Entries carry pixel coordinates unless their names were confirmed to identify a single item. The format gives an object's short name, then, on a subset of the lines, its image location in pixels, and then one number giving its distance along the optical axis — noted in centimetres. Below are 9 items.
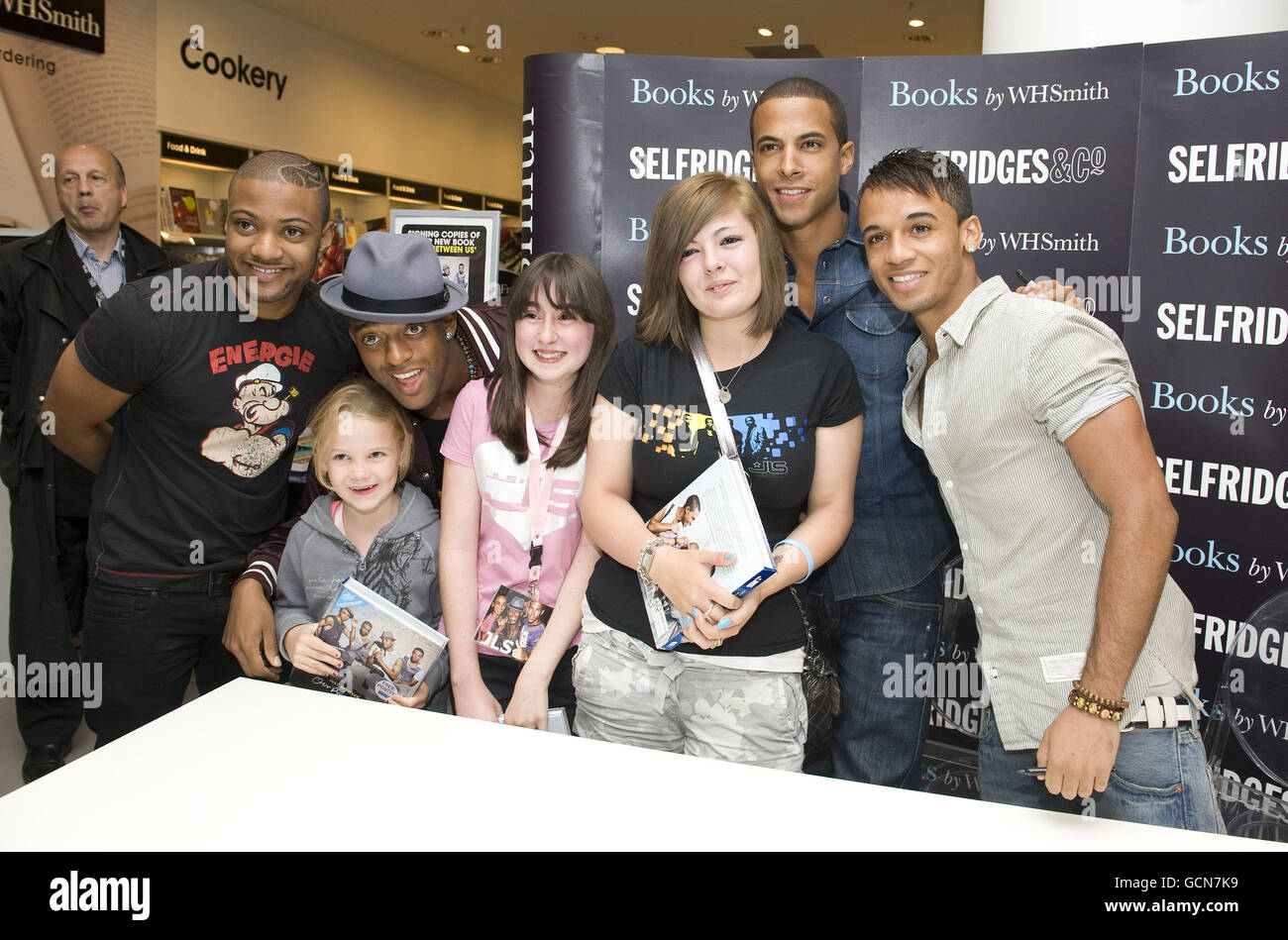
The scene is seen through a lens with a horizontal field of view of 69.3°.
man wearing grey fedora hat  228
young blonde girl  223
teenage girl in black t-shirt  189
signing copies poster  314
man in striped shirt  149
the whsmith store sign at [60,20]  598
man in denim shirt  236
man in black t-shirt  230
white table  110
